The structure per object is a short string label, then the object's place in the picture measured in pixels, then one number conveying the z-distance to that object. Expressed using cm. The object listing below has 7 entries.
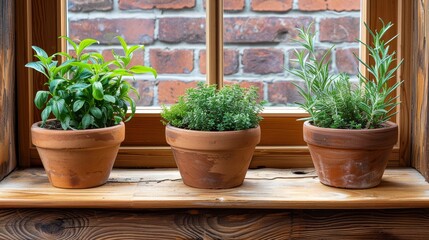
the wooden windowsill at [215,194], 133
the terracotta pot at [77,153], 136
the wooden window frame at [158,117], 155
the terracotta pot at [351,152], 136
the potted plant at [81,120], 136
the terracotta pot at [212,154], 136
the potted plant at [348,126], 137
